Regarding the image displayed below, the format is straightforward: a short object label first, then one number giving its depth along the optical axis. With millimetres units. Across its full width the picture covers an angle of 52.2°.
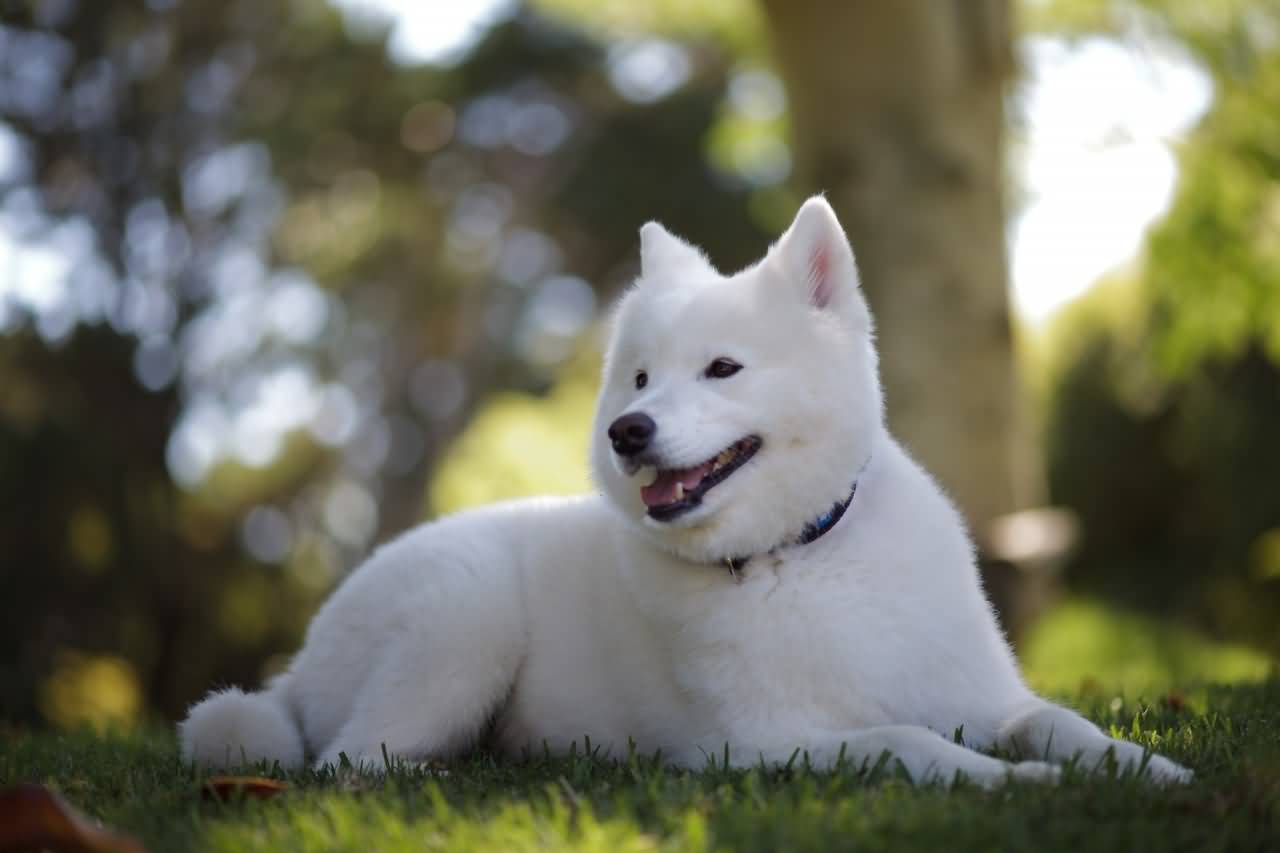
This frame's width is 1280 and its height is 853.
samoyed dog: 3242
